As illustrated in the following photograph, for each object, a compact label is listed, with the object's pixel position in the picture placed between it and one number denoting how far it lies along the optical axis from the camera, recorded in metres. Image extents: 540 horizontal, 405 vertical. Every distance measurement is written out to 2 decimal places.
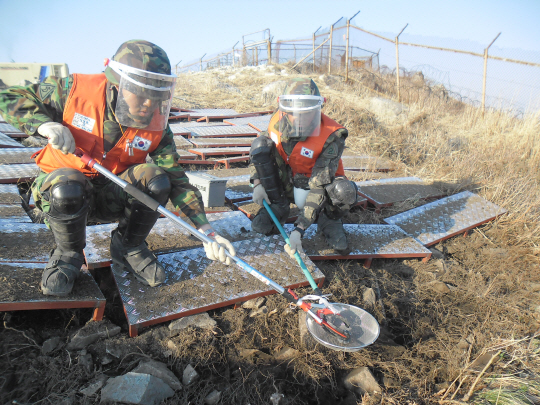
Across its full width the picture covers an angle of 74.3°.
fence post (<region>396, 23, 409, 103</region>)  10.62
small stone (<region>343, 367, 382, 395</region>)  2.03
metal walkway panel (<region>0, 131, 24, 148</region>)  4.68
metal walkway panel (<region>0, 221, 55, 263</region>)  2.39
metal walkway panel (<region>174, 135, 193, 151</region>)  5.71
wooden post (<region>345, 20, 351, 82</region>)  11.78
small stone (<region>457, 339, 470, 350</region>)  2.44
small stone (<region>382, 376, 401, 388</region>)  2.07
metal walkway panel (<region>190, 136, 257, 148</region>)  5.89
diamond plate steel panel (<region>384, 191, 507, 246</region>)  3.96
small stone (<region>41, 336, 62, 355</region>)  1.98
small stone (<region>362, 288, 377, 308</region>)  2.72
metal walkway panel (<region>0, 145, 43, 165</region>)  4.16
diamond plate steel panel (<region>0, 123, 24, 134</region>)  5.40
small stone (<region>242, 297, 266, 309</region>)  2.46
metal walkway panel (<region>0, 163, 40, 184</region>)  3.60
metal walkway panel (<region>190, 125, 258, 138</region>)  6.44
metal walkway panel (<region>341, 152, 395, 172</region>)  5.66
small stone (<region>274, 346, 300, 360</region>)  2.18
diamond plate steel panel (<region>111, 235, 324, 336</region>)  2.21
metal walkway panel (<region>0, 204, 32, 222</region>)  2.88
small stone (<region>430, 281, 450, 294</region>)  3.06
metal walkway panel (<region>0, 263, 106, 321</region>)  1.96
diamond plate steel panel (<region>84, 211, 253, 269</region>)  2.50
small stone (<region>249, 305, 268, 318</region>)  2.43
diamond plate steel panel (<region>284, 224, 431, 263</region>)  3.21
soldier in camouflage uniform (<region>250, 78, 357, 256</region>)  3.11
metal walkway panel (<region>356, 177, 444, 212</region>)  4.44
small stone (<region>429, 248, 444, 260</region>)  3.71
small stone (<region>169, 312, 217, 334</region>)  2.18
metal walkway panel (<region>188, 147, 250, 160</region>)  5.40
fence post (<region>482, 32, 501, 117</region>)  8.94
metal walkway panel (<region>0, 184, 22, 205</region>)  3.16
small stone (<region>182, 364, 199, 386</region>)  1.94
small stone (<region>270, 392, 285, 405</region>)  1.88
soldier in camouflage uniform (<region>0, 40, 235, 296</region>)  2.09
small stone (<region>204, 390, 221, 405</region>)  1.86
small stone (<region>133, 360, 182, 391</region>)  1.88
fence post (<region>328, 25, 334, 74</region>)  13.13
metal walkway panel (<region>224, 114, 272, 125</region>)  7.60
